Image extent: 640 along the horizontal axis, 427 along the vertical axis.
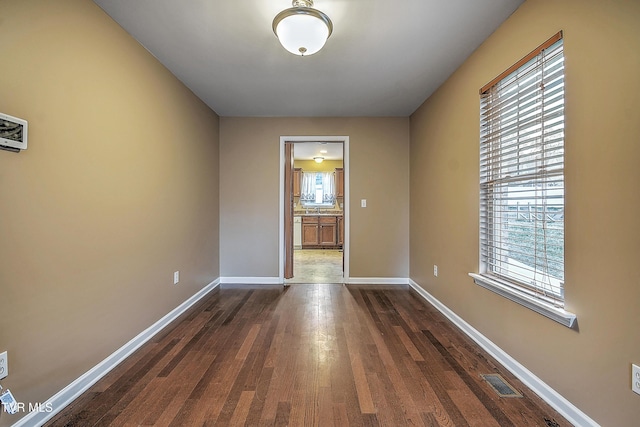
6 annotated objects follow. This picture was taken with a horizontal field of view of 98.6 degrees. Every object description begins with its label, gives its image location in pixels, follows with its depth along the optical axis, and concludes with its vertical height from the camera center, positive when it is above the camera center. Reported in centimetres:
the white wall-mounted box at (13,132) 121 +37
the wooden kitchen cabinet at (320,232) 711 -49
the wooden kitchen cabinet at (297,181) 745 +88
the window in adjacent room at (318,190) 763 +64
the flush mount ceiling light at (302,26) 164 +115
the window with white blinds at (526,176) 151 +24
